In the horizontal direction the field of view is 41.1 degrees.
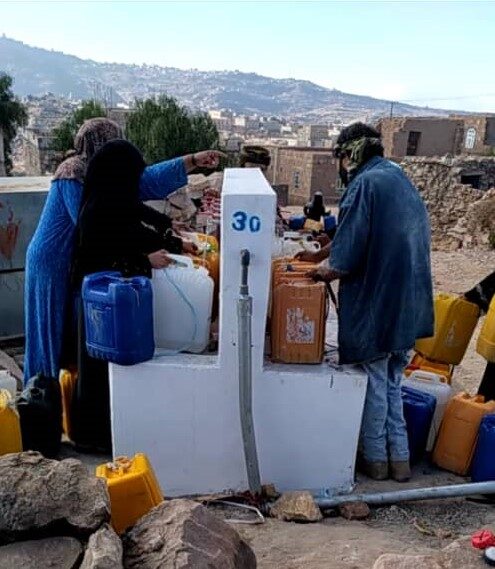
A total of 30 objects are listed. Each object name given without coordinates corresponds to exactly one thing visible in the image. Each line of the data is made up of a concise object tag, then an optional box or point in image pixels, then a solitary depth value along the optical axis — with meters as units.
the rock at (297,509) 3.40
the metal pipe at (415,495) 3.54
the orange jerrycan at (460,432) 3.97
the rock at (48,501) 2.20
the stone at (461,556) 2.45
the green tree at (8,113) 29.44
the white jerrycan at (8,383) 4.11
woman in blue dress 4.20
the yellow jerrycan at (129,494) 2.81
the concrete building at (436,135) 35.47
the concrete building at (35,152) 37.41
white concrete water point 3.55
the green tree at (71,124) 30.91
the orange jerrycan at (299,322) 3.58
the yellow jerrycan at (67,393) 4.26
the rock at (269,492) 3.64
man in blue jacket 3.62
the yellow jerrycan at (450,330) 4.67
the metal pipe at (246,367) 3.34
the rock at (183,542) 2.25
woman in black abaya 3.88
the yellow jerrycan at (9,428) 3.46
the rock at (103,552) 2.04
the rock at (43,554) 2.09
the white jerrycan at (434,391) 4.29
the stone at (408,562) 2.42
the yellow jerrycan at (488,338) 4.46
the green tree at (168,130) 30.17
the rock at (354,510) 3.49
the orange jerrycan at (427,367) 4.73
